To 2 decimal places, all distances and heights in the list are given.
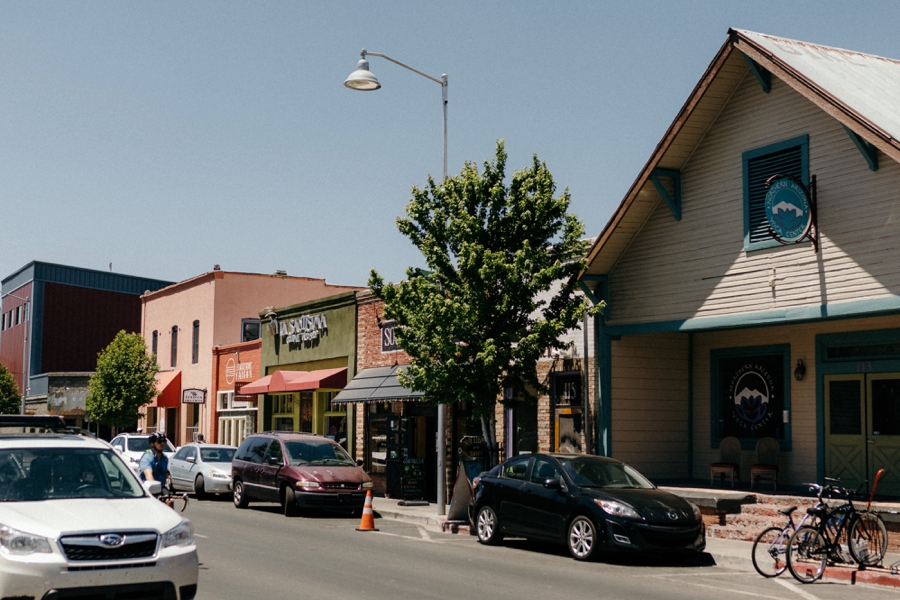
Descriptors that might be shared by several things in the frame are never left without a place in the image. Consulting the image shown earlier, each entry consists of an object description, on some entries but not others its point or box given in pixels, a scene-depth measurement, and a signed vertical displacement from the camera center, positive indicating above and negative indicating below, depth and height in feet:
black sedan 46.21 -5.59
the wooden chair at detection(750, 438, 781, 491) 62.64 -4.16
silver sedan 87.10 -7.07
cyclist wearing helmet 49.44 -3.57
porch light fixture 63.72 +1.16
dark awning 82.94 -0.16
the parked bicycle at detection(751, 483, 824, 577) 42.19 -6.40
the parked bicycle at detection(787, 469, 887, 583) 42.14 -6.16
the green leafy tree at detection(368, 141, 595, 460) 63.31 +6.36
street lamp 66.39 +19.02
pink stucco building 135.85 +7.96
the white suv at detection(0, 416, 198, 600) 25.66 -3.75
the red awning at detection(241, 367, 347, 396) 99.09 +0.51
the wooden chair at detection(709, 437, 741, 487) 64.59 -4.45
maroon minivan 69.72 -6.06
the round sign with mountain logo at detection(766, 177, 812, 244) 55.62 +9.73
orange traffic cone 61.36 -7.75
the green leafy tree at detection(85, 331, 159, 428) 148.77 +0.43
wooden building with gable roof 53.42 +6.28
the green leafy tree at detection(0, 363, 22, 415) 221.87 -2.33
